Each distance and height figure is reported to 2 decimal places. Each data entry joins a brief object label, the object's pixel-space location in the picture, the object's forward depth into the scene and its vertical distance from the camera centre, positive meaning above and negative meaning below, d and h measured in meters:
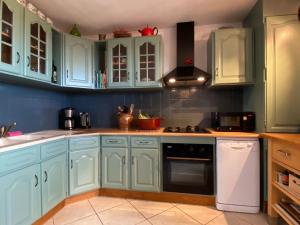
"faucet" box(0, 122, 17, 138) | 1.84 -0.18
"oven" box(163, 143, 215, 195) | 2.12 -0.65
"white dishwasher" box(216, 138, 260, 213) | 1.98 -0.67
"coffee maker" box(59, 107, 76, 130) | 2.73 -0.10
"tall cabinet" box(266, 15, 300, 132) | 1.86 +0.39
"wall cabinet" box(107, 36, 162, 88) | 2.51 +0.69
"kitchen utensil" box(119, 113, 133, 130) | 2.70 -0.11
